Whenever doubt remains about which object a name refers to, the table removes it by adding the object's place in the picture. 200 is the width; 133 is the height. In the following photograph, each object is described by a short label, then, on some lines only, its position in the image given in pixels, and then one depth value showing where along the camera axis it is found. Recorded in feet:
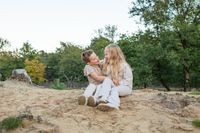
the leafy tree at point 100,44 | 77.31
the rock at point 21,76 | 36.94
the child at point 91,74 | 17.47
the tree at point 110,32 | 106.39
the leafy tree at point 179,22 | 60.48
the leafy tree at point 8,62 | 86.85
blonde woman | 17.56
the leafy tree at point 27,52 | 91.48
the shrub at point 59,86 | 31.14
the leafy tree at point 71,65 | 84.09
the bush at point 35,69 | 85.75
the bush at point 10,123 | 15.06
